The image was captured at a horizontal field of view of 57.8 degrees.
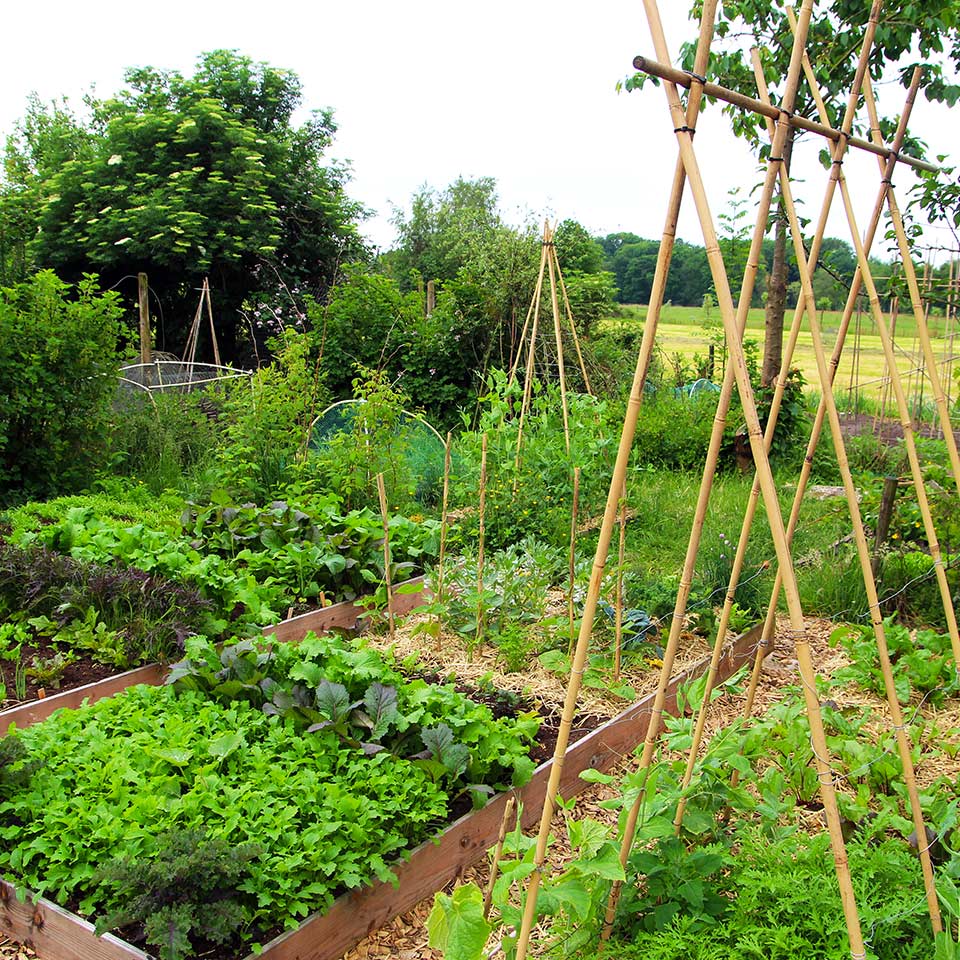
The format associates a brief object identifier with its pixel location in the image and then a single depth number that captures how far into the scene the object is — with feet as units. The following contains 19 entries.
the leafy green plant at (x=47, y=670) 11.61
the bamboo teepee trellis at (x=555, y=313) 19.15
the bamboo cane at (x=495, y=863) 6.25
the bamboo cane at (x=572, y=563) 11.76
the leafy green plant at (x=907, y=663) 12.44
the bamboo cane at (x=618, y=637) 12.53
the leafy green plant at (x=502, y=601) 13.12
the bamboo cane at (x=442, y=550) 13.79
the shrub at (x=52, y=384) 20.45
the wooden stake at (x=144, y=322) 33.58
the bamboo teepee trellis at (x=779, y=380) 5.49
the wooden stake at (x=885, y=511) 15.60
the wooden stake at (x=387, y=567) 13.12
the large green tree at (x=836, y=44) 17.25
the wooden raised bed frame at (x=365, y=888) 7.44
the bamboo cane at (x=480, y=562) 13.06
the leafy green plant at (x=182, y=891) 6.89
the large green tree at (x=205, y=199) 46.39
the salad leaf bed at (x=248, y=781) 7.46
